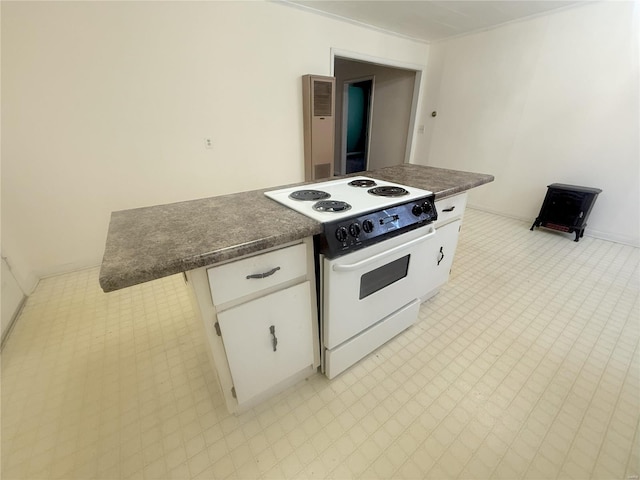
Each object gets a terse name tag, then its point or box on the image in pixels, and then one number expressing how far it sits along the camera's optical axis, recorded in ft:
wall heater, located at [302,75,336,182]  9.45
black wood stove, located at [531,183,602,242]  8.89
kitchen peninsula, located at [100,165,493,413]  2.81
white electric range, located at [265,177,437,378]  3.51
